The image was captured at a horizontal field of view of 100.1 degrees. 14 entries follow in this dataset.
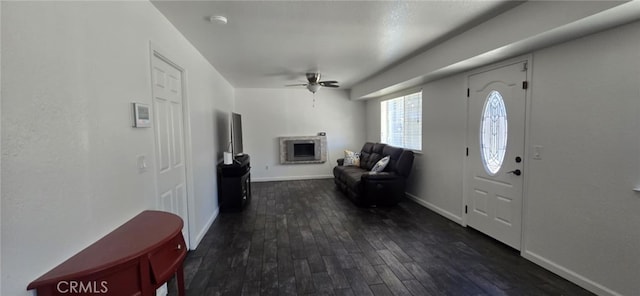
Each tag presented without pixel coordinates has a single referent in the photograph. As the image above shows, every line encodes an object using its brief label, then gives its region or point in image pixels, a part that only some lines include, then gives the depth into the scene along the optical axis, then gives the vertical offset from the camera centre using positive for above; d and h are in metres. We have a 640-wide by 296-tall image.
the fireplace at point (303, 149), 6.93 -0.42
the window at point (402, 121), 4.91 +0.21
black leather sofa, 4.55 -0.88
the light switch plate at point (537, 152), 2.62 -0.22
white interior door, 2.33 -0.02
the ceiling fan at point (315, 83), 5.01 +0.95
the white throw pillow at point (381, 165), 4.88 -0.60
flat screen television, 4.64 -0.01
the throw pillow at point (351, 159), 6.28 -0.63
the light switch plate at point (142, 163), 1.96 -0.20
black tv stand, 4.34 -0.85
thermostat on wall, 1.90 +0.15
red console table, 1.10 -0.58
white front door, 2.86 -0.25
